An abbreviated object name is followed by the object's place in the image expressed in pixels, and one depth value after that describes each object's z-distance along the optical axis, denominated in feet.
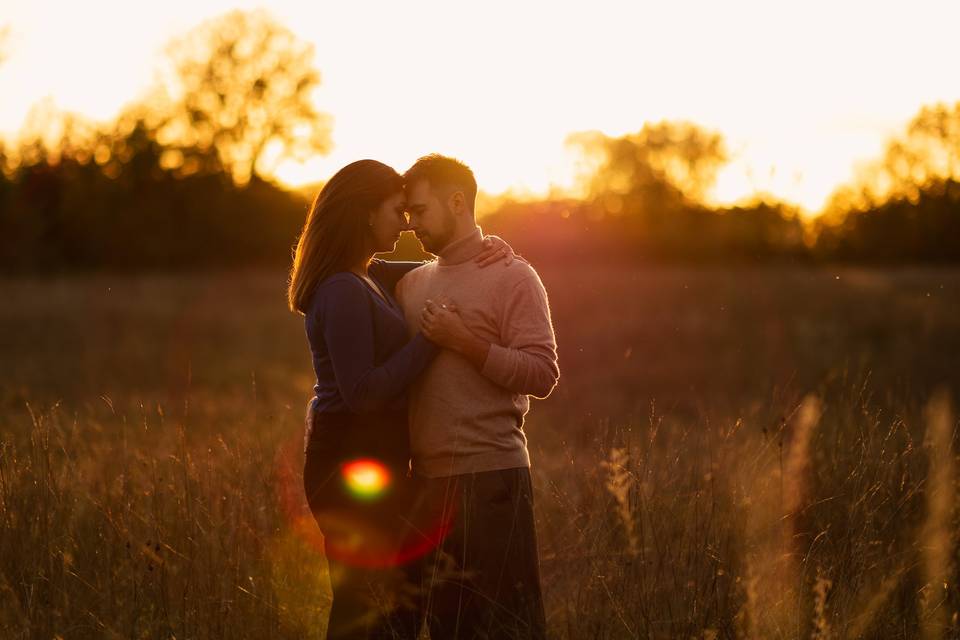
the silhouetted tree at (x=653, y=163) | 151.02
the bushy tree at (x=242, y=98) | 130.93
